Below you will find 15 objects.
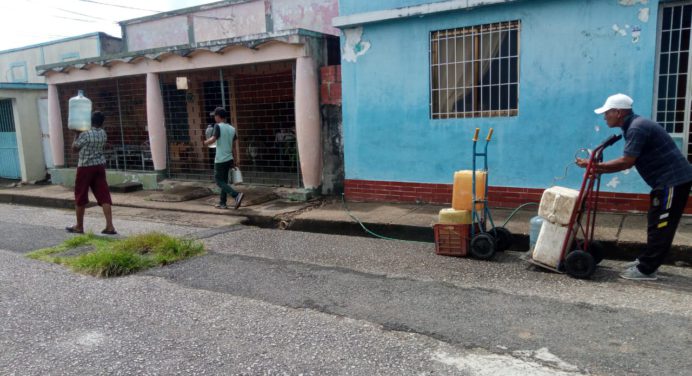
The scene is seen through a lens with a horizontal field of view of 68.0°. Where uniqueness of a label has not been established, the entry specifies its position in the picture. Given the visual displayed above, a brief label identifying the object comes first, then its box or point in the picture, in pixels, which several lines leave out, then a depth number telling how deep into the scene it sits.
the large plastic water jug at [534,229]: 5.52
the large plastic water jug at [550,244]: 5.14
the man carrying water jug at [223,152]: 8.96
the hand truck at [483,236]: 5.75
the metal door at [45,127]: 13.88
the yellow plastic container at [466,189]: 5.86
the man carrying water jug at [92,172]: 7.55
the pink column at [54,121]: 12.95
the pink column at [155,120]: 11.12
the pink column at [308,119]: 8.98
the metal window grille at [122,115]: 12.37
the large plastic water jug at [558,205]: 5.00
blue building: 6.54
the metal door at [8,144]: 14.09
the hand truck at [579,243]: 4.93
